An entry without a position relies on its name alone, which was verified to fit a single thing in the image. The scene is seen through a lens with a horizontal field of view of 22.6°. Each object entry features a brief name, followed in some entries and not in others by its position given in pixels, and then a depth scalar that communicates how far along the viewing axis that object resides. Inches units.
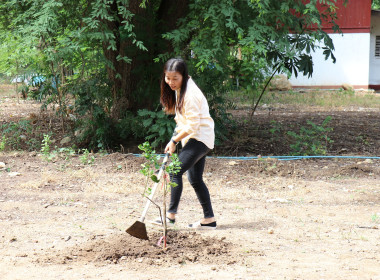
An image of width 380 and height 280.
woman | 327.0
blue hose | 586.9
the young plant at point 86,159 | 564.0
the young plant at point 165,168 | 312.3
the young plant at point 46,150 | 584.2
